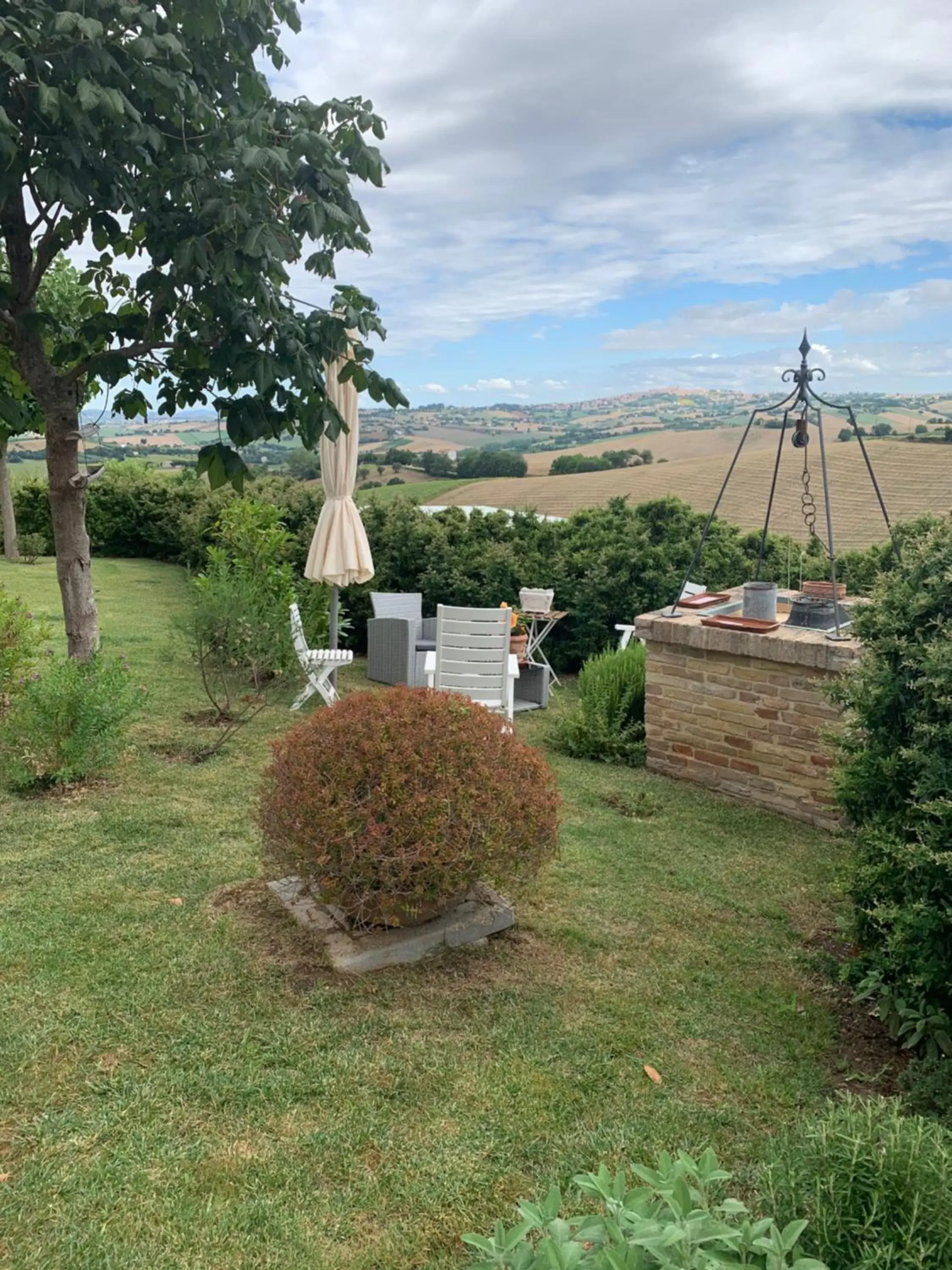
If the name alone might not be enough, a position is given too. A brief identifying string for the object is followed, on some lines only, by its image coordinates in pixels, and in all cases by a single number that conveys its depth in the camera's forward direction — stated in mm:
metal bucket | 5211
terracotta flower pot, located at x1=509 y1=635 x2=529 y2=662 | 7785
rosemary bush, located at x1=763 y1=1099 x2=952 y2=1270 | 1421
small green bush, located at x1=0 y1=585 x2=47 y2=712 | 5441
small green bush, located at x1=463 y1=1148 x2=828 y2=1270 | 1126
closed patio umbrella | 6715
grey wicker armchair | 7656
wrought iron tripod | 4883
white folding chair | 6539
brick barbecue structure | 4824
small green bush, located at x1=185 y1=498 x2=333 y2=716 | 6371
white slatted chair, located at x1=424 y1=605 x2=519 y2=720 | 6172
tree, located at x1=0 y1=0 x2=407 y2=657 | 3514
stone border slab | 3176
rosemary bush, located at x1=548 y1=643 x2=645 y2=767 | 5992
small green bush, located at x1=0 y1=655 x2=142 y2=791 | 4668
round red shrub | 2926
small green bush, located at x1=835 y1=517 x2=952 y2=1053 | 2529
